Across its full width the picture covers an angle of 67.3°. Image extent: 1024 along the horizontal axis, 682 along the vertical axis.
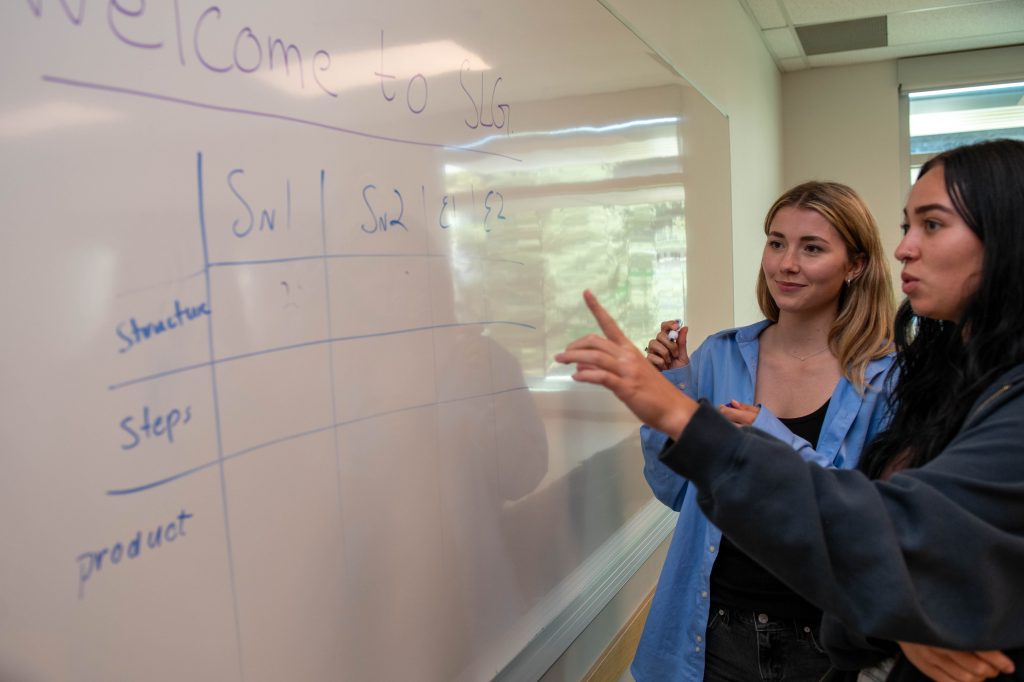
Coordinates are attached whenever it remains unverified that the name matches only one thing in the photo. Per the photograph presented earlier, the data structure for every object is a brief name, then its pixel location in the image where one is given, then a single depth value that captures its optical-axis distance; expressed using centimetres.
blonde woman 139
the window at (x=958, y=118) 544
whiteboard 66
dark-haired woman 76
